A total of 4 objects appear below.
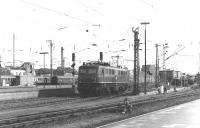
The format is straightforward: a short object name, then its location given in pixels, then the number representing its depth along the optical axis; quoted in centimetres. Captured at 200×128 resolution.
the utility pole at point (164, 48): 7856
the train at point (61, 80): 7965
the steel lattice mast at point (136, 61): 4822
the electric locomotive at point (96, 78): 4403
